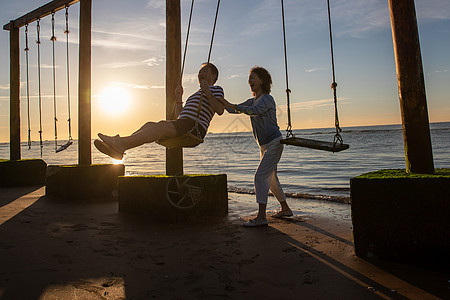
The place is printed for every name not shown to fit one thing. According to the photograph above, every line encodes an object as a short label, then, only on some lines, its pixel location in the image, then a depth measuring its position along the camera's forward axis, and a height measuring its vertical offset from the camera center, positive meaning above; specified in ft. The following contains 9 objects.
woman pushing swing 15.25 +1.72
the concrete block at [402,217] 9.63 -1.55
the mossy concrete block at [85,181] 23.77 -0.29
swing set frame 25.68 +6.49
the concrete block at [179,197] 16.34 -1.15
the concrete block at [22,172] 32.30 +0.66
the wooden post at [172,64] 18.07 +5.35
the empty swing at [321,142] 12.50 +0.92
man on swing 13.55 +1.93
